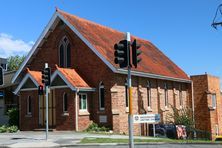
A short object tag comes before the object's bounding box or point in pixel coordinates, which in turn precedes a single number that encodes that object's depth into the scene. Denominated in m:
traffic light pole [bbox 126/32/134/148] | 12.88
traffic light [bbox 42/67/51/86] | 21.95
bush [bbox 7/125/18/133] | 30.14
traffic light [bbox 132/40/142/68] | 13.43
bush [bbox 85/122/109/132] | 28.38
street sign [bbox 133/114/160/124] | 13.84
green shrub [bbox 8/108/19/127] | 33.09
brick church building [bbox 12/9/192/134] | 28.72
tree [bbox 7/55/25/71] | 78.50
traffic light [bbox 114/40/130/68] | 13.25
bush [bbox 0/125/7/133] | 30.09
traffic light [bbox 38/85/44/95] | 22.96
